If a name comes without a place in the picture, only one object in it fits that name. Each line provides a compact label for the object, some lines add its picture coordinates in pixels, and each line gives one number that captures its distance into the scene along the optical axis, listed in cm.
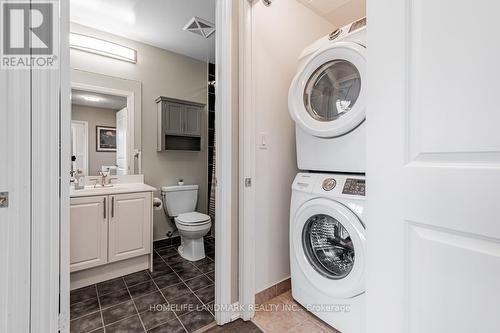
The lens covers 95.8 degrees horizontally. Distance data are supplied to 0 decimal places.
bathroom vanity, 178
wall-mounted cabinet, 265
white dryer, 125
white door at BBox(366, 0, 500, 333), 52
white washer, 119
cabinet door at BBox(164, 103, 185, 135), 269
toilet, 227
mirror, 222
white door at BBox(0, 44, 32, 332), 77
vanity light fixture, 215
